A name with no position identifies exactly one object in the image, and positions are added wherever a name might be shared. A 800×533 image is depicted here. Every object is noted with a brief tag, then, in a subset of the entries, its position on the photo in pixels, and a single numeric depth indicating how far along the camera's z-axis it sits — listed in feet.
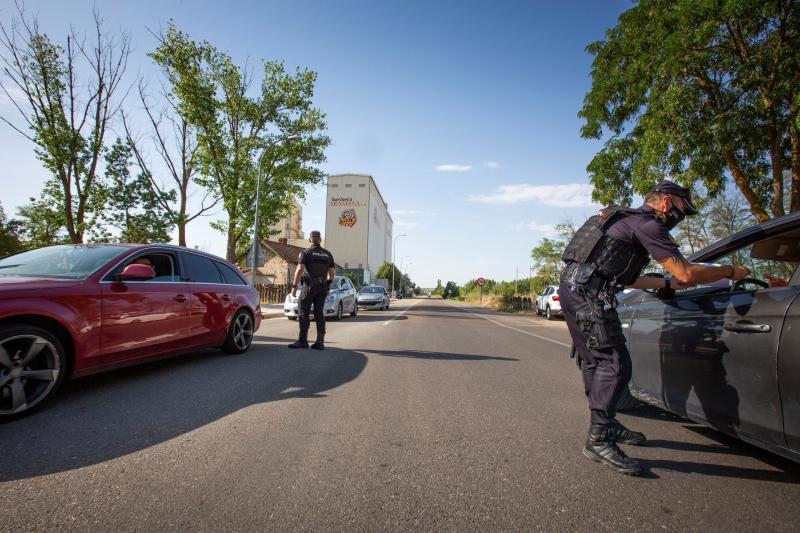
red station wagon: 10.25
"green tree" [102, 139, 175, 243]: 65.31
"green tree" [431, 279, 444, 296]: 505.25
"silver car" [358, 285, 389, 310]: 78.07
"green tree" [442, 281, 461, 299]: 394.25
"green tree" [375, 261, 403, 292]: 294.89
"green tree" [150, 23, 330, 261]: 74.90
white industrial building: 260.42
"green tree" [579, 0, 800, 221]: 34.04
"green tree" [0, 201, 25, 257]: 106.42
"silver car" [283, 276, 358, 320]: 46.28
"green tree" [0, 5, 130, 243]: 56.29
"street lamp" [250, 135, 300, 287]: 58.03
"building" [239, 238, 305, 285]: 154.61
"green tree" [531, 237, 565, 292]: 144.05
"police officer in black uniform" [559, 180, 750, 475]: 8.29
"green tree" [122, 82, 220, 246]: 70.64
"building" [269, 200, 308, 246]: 231.30
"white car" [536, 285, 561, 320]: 65.87
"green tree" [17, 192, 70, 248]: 61.54
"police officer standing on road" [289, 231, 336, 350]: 22.84
